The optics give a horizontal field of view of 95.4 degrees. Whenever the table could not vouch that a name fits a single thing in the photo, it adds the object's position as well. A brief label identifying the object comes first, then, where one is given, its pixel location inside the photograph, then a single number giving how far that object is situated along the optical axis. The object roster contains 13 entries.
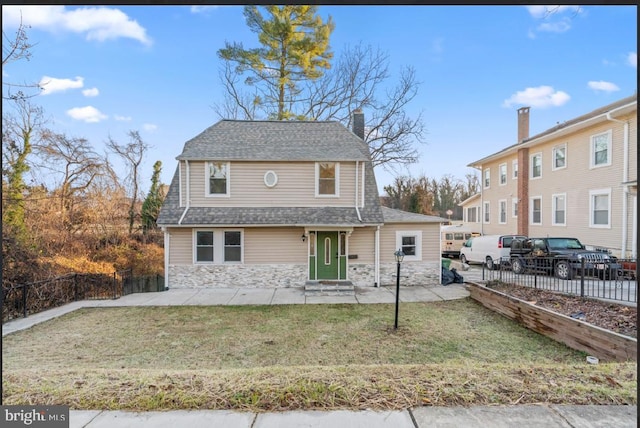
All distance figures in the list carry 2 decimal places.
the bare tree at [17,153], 8.01
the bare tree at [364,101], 17.36
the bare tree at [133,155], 16.19
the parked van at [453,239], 19.80
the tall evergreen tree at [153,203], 15.99
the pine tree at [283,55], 15.47
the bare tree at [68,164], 11.16
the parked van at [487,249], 13.30
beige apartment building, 11.46
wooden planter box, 4.30
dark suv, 9.22
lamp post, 6.95
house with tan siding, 10.63
